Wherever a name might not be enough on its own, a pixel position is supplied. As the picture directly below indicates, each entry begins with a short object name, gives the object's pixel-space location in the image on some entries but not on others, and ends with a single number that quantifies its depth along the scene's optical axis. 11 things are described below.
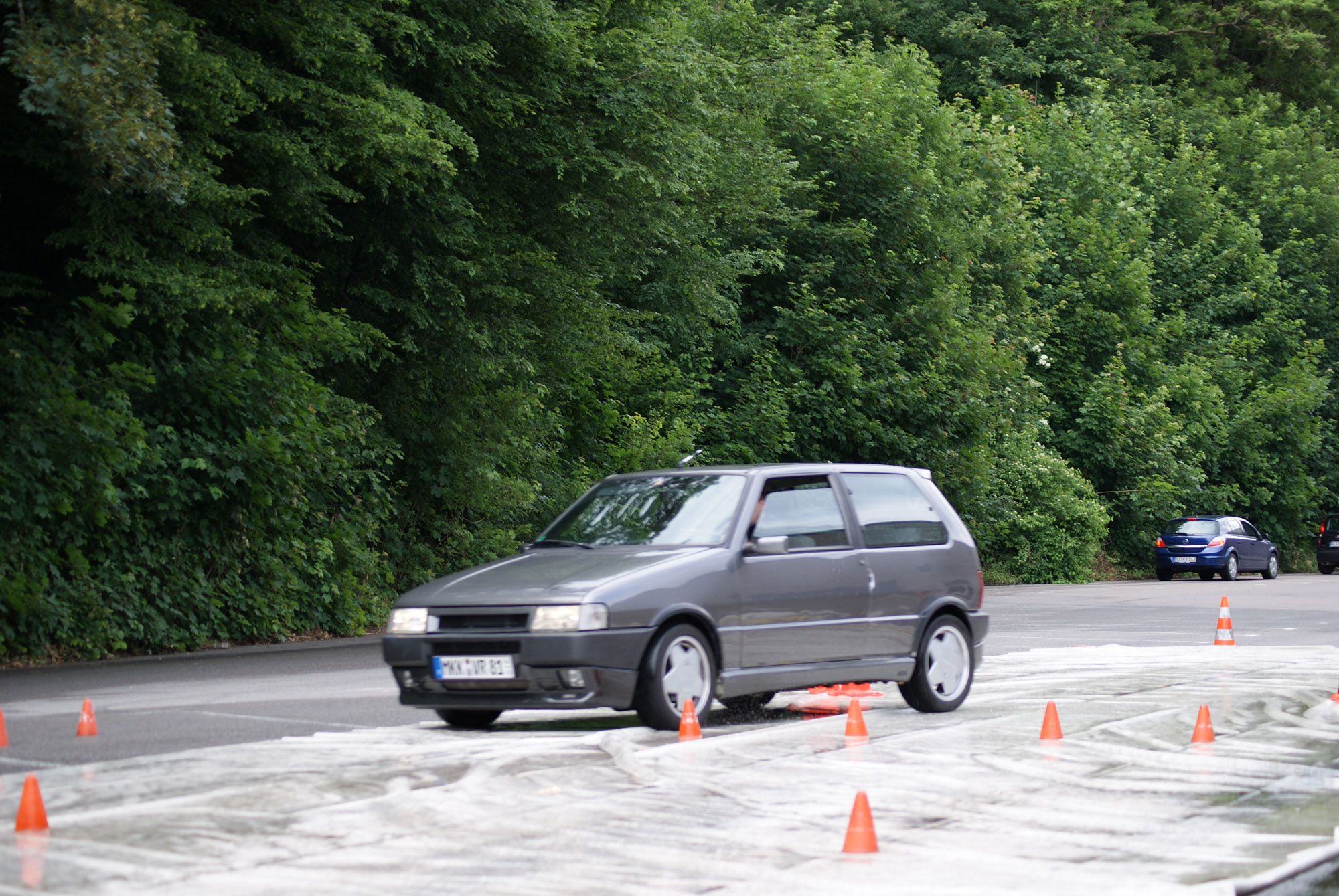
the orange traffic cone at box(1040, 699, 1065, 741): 18.36
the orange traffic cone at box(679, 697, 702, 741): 18.12
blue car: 73.87
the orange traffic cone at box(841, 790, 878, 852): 11.96
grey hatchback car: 18.42
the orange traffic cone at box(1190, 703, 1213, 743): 18.47
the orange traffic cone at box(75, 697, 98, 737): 19.11
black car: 87.50
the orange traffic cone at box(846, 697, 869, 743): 18.64
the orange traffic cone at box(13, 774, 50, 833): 12.59
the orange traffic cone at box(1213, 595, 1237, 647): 33.16
